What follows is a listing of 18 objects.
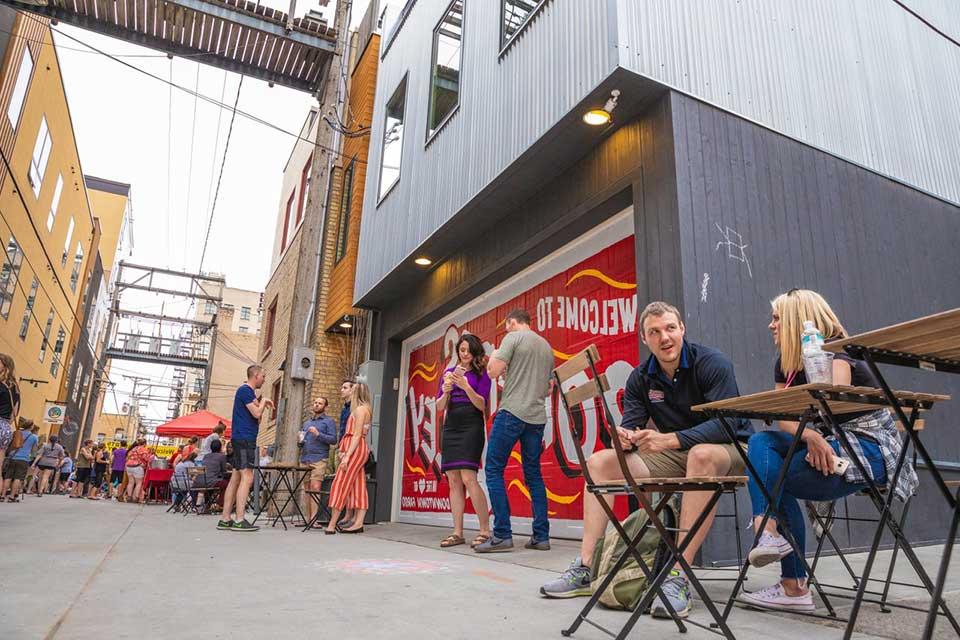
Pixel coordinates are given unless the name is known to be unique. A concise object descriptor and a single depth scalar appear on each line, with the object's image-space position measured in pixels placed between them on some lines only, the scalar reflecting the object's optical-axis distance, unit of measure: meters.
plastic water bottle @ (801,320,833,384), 2.29
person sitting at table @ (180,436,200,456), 14.98
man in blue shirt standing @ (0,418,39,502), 12.38
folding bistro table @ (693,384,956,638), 1.98
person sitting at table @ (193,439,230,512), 10.59
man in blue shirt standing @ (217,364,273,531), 6.41
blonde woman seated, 2.34
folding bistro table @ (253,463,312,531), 6.95
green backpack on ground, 2.56
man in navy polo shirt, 2.81
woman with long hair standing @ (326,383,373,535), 6.72
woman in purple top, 5.30
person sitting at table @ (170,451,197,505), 10.99
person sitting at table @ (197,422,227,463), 11.32
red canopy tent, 14.92
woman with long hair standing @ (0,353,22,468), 5.61
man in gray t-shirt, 4.81
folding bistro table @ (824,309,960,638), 1.60
